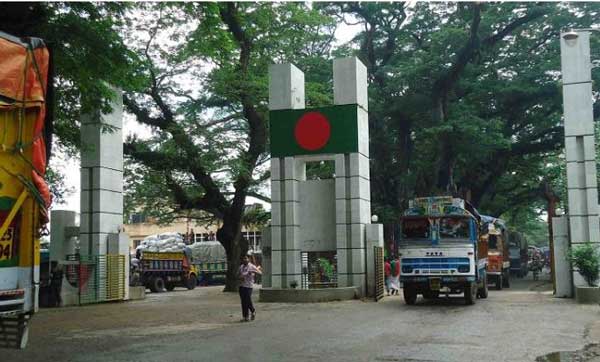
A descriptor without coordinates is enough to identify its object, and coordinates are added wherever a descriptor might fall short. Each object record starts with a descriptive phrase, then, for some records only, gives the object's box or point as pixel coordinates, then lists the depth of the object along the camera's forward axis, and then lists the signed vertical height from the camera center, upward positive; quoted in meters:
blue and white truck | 18.47 -0.16
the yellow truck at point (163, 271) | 35.72 -1.35
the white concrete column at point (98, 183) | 24.00 +2.44
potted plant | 19.34 -0.83
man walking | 15.67 -0.93
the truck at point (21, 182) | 7.12 +0.75
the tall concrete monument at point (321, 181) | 22.47 +2.25
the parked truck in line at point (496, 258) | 28.83 -0.73
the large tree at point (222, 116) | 26.64 +5.79
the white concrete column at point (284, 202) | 22.78 +1.54
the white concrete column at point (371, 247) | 22.52 -0.10
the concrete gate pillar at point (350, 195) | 22.33 +1.69
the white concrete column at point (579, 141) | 20.86 +3.22
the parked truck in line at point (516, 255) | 42.38 -0.92
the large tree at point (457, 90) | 33.03 +8.11
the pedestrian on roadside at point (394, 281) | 25.77 -1.48
